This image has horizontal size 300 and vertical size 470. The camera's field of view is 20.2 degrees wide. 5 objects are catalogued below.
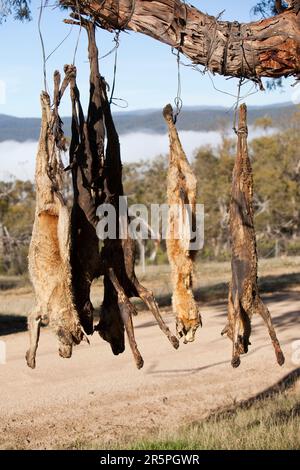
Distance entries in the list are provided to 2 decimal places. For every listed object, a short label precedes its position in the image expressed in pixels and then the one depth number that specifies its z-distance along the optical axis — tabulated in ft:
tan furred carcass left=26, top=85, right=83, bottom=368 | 16.96
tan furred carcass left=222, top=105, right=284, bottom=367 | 19.22
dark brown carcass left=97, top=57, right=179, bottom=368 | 18.75
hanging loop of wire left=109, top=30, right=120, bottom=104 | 18.61
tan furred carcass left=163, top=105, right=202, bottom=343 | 18.34
